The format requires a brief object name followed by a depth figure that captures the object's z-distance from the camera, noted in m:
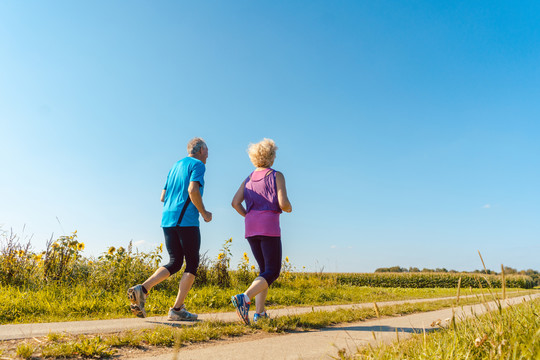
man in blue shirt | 4.60
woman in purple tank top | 4.42
